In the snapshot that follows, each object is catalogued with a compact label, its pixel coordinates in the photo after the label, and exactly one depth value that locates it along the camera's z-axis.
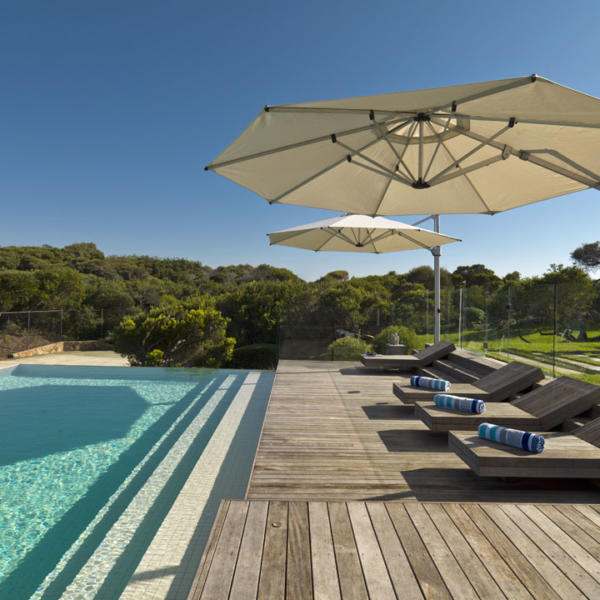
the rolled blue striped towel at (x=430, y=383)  4.33
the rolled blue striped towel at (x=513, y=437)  2.63
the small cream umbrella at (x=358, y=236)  6.77
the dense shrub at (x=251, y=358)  14.54
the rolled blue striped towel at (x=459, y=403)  3.49
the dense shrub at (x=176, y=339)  12.55
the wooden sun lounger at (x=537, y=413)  3.33
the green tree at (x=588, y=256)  29.81
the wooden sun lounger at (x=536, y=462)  2.55
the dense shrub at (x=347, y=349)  8.84
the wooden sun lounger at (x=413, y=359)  6.77
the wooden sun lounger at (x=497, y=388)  4.19
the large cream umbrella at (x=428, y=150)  2.55
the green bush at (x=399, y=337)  8.99
